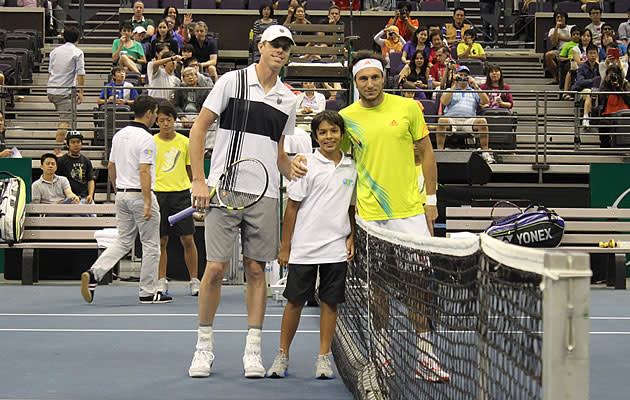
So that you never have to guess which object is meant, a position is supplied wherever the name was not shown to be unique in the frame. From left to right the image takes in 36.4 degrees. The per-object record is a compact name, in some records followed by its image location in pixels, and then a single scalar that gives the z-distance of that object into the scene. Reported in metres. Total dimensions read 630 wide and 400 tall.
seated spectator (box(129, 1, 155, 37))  19.11
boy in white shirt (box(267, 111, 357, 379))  5.77
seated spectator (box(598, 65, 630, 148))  15.37
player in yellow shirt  5.87
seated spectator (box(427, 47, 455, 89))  16.42
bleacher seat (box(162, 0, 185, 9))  21.44
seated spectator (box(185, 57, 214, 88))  15.40
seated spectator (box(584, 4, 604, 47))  19.27
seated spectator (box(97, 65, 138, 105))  15.28
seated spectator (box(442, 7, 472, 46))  19.19
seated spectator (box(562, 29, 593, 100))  17.80
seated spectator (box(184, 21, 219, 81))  17.73
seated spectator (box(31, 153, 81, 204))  12.69
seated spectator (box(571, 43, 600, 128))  16.56
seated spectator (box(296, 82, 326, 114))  14.38
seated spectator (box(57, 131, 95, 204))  13.15
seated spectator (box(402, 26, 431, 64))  17.55
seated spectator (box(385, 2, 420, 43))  18.95
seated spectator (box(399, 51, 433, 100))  16.05
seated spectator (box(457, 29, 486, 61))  18.33
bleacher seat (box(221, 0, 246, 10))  21.12
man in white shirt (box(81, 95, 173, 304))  9.54
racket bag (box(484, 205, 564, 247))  11.13
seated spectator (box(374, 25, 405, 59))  18.30
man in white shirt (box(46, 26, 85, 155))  15.45
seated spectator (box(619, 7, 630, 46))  19.23
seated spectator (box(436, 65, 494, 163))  14.76
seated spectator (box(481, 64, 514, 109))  15.48
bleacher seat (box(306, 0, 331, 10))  21.36
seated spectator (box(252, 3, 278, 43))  17.17
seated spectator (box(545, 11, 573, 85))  19.36
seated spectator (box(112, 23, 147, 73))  17.50
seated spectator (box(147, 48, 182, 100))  15.45
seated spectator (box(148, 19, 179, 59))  17.33
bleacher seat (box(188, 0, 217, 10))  21.23
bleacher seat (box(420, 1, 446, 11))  21.19
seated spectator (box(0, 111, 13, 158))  13.57
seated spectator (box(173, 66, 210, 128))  15.02
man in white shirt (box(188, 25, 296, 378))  5.84
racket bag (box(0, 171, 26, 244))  11.75
